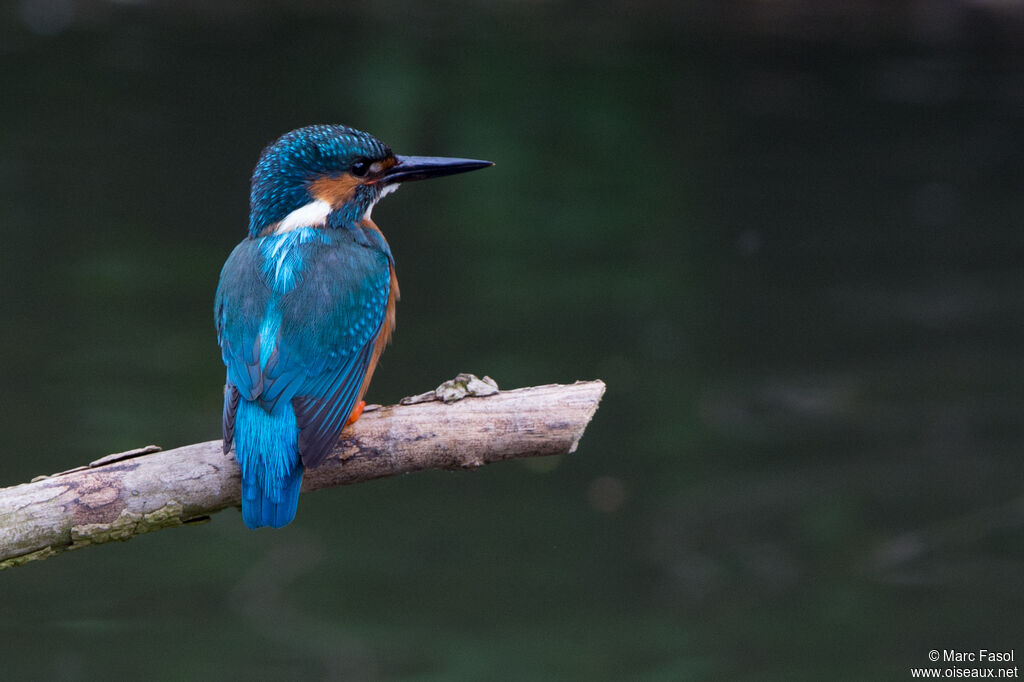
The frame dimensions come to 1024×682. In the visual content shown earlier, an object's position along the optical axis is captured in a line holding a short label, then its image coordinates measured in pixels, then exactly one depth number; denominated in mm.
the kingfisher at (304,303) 4707
